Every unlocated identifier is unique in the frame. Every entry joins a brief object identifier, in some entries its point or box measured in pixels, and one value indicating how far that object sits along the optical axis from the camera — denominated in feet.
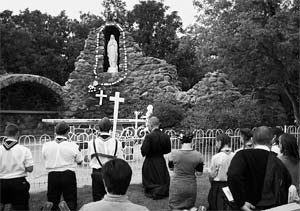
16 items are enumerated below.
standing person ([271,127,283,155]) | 17.97
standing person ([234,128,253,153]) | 15.99
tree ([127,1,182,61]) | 96.77
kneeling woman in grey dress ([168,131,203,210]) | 17.02
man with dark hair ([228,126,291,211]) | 11.84
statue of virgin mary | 60.23
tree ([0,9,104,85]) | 78.02
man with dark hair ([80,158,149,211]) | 7.86
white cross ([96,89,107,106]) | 53.80
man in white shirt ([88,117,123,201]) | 17.62
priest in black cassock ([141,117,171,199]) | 20.90
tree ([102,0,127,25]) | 100.01
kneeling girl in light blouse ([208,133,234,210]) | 16.26
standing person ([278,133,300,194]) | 13.78
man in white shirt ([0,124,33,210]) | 15.79
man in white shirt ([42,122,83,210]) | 17.10
